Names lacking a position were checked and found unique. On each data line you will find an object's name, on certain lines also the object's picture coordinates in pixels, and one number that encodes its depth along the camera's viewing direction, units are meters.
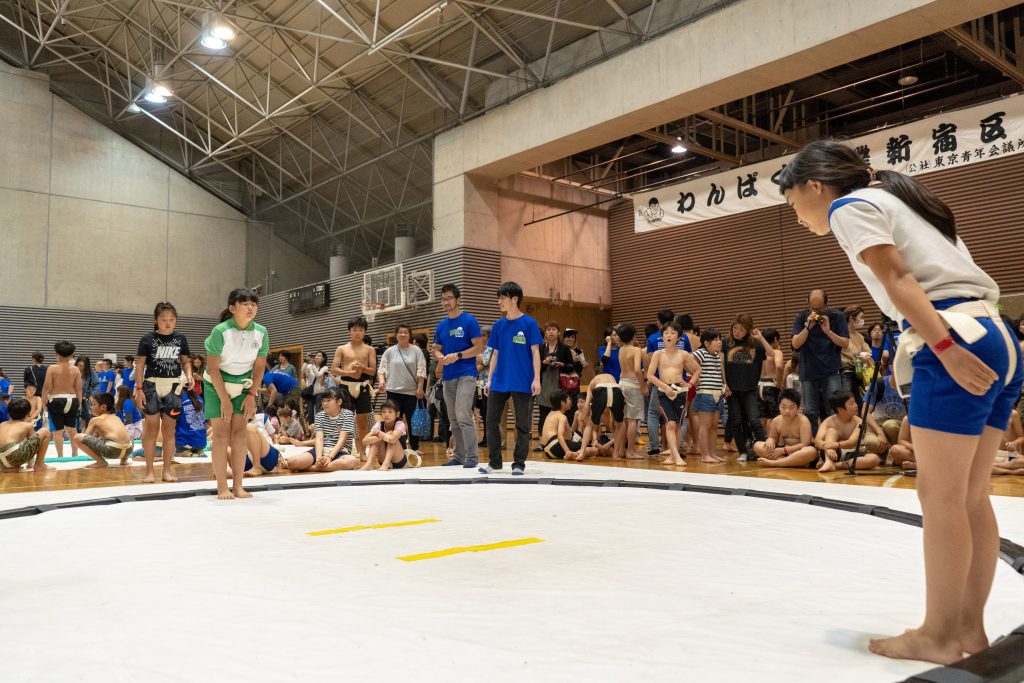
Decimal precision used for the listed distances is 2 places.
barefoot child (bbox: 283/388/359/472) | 7.27
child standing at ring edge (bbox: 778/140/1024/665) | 1.57
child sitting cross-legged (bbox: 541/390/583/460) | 8.32
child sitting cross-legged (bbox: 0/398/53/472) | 7.24
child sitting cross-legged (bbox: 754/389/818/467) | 6.83
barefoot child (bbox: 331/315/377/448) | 7.80
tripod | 5.59
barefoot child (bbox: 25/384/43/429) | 9.39
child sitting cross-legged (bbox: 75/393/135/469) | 7.85
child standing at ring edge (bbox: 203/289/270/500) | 4.88
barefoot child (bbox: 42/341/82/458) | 8.68
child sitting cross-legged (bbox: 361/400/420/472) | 7.20
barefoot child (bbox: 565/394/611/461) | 8.20
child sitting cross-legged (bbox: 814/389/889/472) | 6.53
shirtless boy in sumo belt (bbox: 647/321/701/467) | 7.43
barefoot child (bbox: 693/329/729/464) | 7.63
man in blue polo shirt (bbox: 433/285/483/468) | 7.03
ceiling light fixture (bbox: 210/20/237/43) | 12.48
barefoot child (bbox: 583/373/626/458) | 8.06
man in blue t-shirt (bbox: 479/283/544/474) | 6.44
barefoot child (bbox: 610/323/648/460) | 7.87
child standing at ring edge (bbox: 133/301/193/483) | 6.08
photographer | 6.99
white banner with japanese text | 8.60
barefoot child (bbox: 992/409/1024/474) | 5.91
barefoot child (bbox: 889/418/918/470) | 6.21
